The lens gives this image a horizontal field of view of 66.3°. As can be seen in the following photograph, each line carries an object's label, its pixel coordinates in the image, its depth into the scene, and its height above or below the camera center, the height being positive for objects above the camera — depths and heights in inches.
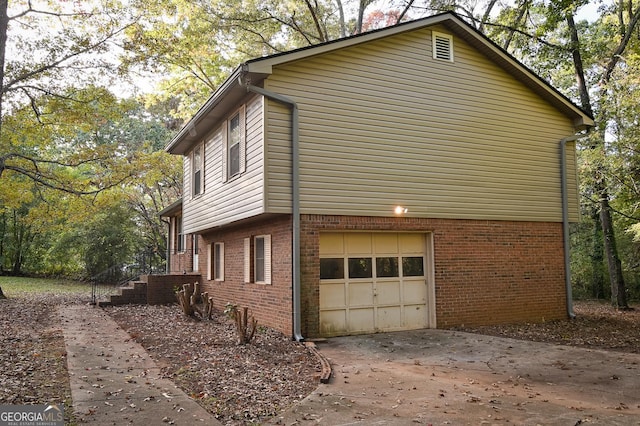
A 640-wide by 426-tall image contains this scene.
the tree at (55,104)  601.3 +217.0
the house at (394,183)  388.5 +72.0
